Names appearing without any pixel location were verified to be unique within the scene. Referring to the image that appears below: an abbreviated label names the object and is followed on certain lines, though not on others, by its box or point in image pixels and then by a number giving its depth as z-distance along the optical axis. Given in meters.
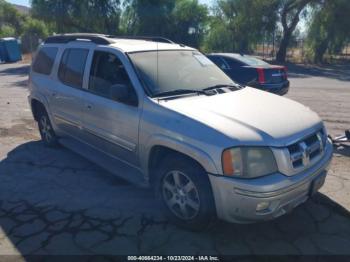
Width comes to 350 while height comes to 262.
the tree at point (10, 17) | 46.03
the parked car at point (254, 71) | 9.46
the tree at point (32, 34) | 34.31
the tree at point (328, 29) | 25.44
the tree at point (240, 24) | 26.70
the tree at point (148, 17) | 26.47
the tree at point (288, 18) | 26.06
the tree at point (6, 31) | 39.38
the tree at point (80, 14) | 25.55
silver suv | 3.04
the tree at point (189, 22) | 28.47
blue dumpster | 26.42
